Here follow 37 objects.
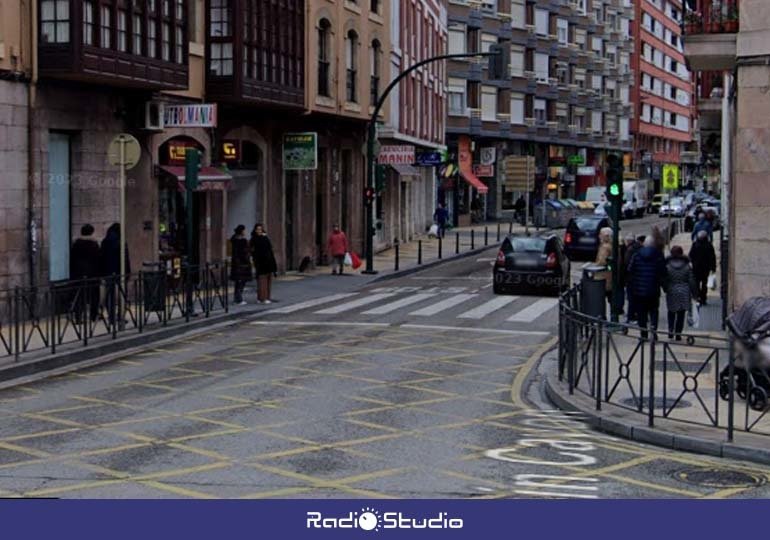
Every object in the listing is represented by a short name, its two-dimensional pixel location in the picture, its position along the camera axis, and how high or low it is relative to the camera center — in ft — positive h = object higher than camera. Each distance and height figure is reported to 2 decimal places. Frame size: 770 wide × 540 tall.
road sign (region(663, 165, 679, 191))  115.55 +2.35
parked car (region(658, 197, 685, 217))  221.48 -1.30
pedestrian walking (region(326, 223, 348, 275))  108.47 -4.20
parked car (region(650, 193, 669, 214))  287.69 -0.52
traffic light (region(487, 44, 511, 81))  100.78 +11.52
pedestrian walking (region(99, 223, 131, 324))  69.97 -3.14
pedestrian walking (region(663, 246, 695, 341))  60.49 -4.01
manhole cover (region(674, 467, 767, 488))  32.55 -7.50
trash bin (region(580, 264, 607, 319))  62.95 -4.90
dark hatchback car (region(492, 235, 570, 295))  90.63 -4.91
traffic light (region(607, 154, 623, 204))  62.95 +1.07
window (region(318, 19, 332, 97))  112.06 +13.35
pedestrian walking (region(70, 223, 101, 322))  69.56 -3.35
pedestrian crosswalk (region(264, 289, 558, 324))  77.97 -7.23
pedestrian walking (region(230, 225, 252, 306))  81.41 -4.34
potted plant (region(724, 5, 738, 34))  60.70 +8.99
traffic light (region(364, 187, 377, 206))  110.93 +0.44
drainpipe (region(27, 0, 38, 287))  68.74 +2.64
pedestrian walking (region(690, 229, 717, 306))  75.36 -3.47
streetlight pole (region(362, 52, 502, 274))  109.65 -0.61
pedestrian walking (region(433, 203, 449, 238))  173.47 -2.54
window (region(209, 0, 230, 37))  91.61 +13.53
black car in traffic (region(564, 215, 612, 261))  130.41 -3.86
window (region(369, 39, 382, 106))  130.00 +13.79
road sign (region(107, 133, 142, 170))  63.72 +2.56
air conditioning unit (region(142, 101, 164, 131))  80.74 +5.49
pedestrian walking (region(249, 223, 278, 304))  82.69 -4.27
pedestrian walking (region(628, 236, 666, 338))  60.23 -3.78
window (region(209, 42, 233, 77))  91.40 +10.43
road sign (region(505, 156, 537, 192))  194.90 +4.40
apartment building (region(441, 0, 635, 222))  216.54 +21.34
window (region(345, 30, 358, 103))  120.37 +13.34
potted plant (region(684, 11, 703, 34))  62.13 +9.12
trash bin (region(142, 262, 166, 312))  65.10 -4.92
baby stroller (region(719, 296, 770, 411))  38.75 -5.41
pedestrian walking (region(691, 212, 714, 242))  81.42 -1.70
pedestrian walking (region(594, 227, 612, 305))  71.77 -3.39
